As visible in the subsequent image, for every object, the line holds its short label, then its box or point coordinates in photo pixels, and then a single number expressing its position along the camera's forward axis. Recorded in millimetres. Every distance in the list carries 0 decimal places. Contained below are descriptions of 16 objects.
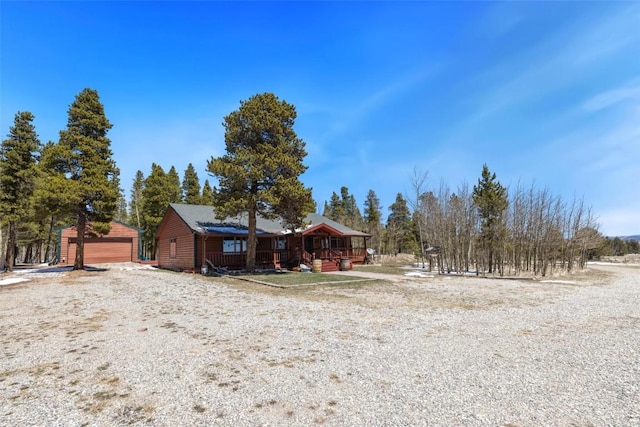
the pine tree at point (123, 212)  53669
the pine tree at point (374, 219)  49062
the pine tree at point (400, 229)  51362
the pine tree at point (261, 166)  17766
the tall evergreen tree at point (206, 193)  42688
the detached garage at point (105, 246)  30234
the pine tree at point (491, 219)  21377
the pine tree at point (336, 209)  56969
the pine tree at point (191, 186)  43144
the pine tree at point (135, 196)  53288
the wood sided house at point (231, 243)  21422
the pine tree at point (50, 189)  17992
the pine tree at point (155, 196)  35938
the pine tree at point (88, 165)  19297
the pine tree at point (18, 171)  20594
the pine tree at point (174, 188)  38019
